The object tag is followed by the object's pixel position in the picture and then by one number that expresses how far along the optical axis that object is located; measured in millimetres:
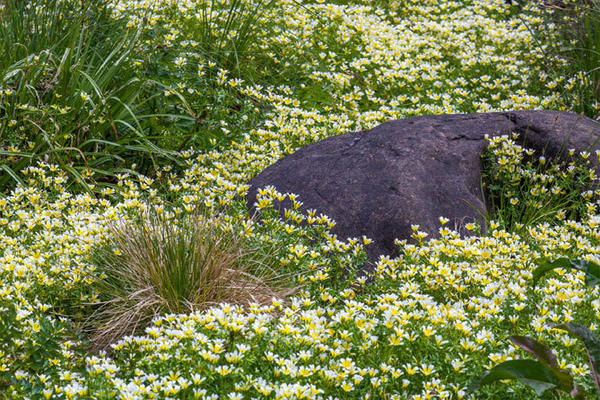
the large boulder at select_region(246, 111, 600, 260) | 9570
